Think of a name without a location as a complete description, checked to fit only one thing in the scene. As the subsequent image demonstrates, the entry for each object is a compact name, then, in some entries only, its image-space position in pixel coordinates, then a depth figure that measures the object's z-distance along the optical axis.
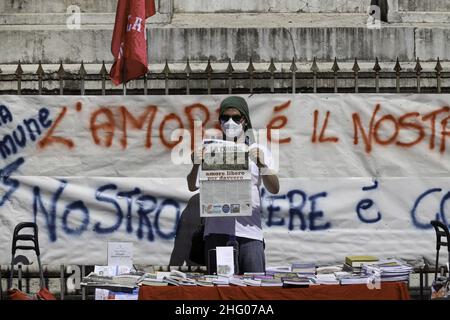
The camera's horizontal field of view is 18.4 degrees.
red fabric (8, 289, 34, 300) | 10.19
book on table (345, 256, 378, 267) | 11.65
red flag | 13.22
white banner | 13.65
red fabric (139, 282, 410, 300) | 10.48
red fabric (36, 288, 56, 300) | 10.55
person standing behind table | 11.97
